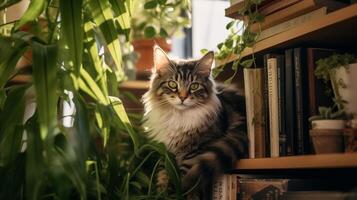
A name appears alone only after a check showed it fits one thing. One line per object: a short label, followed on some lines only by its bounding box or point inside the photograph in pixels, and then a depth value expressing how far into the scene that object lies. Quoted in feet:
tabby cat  3.93
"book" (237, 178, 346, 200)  3.34
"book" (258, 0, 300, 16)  3.67
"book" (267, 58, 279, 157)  3.63
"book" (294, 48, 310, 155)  3.41
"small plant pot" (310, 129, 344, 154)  3.13
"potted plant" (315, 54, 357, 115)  3.21
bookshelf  2.89
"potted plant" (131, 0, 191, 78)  6.83
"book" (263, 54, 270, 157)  3.77
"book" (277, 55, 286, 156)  3.54
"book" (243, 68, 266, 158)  3.85
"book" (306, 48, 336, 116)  3.44
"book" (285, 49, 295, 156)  3.47
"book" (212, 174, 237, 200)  3.90
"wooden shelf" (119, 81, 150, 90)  6.60
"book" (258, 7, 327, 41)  3.42
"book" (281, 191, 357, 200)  2.96
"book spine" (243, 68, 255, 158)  3.89
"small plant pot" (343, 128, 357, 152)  3.00
